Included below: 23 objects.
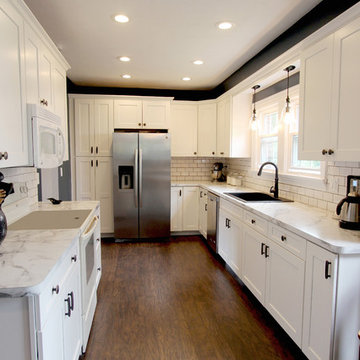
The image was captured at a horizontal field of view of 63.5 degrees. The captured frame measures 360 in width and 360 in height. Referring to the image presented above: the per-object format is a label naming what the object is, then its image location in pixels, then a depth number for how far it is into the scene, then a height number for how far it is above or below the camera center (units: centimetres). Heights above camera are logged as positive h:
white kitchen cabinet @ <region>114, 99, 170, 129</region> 471 +73
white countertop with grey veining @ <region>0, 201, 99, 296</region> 109 -47
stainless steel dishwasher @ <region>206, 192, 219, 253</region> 384 -82
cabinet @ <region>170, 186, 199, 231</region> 481 -82
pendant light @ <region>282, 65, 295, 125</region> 273 +42
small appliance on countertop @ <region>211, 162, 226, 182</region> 509 -24
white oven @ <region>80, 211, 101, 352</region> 199 -89
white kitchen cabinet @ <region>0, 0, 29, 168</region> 153 +38
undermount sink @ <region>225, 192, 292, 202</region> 352 -45
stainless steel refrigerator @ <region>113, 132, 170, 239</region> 449 -40
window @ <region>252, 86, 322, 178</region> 309 +24
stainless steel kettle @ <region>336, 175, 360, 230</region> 183 -32
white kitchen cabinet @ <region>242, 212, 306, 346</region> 193 -92
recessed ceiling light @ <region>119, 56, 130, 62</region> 354 +123
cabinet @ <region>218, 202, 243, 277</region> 307 -91
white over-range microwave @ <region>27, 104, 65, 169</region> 186 +14
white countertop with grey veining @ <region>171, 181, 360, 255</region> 158 -44
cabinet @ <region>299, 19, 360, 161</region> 181 +43
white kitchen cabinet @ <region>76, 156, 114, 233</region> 469 -40
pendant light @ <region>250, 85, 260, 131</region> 363 +47
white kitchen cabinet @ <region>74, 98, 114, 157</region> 463 +51
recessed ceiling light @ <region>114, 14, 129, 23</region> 251 +122
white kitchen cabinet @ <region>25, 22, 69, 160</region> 191 +64
